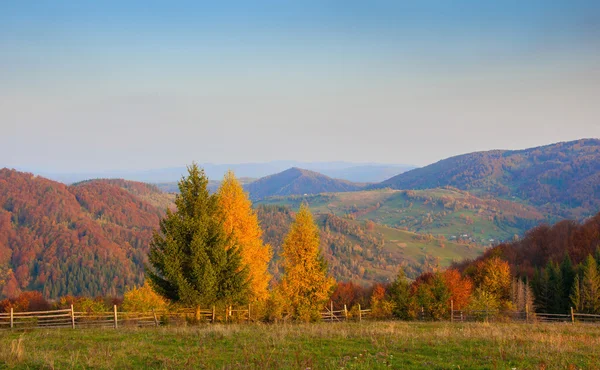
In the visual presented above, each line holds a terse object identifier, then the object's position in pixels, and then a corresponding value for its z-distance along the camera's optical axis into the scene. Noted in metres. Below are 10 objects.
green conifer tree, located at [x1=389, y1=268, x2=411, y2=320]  55.19
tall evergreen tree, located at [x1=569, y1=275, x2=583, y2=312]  63.12
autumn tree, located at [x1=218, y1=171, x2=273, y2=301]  35.81
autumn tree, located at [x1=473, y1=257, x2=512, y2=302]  76.81
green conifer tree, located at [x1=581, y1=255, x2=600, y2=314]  63.97
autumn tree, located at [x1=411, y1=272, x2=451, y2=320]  52.75
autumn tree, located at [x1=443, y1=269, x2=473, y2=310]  70.38
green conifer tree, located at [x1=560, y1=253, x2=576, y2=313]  68.62
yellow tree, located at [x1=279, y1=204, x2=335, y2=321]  39.47
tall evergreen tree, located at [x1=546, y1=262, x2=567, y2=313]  69.44
